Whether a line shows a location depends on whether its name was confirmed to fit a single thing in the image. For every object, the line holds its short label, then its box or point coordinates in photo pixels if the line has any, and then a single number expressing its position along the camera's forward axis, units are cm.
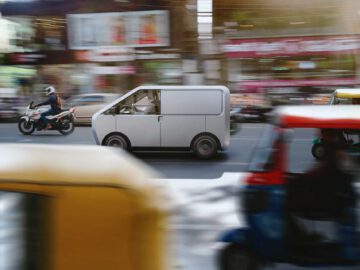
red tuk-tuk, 415
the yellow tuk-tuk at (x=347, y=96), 1011
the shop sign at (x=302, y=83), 2216
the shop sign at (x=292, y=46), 2306
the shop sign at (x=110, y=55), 2645
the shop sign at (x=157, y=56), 2562
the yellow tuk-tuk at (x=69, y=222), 219
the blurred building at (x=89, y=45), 2597
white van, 1101
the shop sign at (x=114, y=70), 2586
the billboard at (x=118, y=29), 2688
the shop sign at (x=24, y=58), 2767
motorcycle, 1547
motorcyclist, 1530
